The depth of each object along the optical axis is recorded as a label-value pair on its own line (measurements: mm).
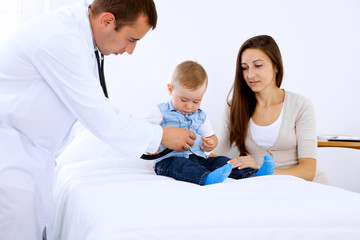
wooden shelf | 2436
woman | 1939
